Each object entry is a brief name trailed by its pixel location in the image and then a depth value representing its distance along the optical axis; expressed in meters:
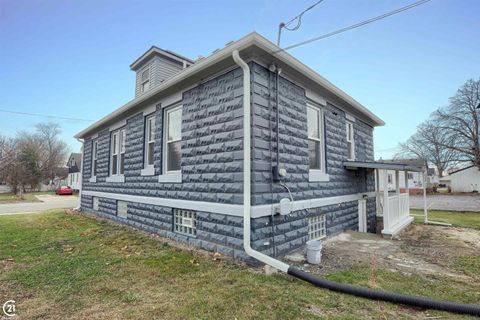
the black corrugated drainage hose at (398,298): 2.67
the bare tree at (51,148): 41.91
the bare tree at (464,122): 31.67
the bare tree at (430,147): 36.22
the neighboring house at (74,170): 41.16
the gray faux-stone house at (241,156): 4.43
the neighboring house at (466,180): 33.66
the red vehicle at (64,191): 31.01
